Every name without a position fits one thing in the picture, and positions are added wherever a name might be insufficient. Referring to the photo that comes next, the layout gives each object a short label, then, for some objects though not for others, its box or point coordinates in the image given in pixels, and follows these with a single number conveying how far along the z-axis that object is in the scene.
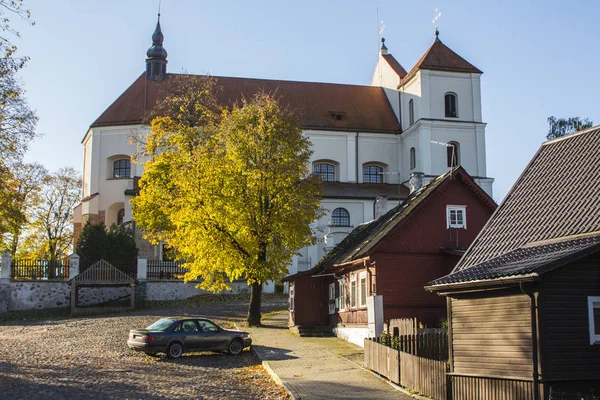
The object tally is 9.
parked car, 20.06
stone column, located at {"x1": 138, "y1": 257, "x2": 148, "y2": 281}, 38.03
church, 51.25
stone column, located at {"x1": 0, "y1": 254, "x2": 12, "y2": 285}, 35.47
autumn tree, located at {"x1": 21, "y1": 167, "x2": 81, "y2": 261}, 53.78
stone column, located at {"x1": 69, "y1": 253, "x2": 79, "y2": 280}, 36.94
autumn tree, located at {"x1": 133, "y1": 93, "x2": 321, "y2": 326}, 27.30
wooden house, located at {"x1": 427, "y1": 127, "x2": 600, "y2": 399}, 12.47
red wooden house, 23.14
